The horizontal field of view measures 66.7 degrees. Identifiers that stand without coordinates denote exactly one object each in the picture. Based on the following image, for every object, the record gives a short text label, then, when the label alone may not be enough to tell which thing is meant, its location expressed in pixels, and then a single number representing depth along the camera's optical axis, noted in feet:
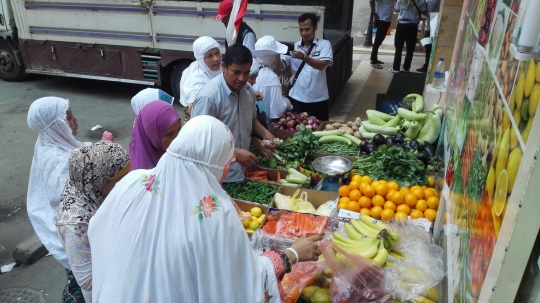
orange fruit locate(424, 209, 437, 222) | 9.96
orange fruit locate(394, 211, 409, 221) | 9.91
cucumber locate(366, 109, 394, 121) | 16.07
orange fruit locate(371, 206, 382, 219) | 10.38
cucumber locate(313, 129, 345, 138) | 15.65
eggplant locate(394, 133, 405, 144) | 14.06
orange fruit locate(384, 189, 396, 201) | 10.69
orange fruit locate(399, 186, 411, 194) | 10.75
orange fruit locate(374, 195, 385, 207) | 10.59
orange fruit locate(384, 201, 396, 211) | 10.43
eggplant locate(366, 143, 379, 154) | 13.80
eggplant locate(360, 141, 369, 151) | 14.03
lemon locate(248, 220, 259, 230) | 10.50
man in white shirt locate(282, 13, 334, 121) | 17.37
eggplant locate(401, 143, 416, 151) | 13.00
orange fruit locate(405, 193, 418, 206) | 10.43
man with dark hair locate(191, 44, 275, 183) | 11.09
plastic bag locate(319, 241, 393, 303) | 7.36
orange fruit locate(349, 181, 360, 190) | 11.22
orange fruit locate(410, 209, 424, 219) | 10.05
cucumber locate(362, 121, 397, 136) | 14.90
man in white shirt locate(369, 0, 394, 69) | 33.06
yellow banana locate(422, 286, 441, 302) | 7.56
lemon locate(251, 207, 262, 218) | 11.12
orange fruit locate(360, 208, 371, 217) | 10.42
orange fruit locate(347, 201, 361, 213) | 10.55
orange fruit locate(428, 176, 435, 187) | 11.60
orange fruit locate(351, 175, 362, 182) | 11.50
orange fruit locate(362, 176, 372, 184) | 11.33
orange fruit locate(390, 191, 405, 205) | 10.53
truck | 23.22
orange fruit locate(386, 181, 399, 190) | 10.94
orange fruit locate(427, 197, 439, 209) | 10.24
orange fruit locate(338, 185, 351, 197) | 11.12
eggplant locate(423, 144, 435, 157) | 12.65
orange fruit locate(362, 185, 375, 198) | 10.84
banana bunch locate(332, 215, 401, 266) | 8.06
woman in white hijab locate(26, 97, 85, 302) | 9.37
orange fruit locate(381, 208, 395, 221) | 10.18
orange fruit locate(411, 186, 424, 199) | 10.53
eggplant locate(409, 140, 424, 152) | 12.91
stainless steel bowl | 12.39
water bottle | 16.72
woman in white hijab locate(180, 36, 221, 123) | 15.23
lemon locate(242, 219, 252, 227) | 10.69
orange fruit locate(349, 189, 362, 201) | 10.84
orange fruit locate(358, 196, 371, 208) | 10.63
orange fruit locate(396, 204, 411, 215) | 10.28
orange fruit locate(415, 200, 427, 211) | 10.25
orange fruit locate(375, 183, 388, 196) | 10.80
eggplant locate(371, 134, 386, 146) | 14.24
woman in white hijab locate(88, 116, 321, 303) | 5.46
